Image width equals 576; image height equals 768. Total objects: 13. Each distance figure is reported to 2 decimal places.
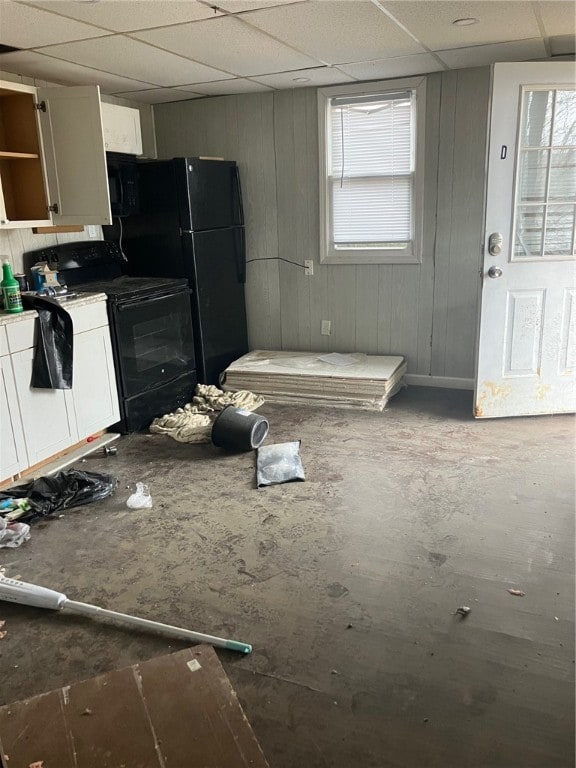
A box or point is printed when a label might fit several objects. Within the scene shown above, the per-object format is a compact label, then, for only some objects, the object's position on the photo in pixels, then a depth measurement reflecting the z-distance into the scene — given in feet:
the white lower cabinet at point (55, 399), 10.44
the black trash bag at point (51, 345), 10.85
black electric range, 12.92
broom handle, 6.84
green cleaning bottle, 10.63
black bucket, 12.03
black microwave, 13.73
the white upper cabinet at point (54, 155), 11.87
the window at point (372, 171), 14.39
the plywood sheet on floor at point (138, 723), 5.49
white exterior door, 11.84
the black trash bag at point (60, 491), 10.06
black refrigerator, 14.34
